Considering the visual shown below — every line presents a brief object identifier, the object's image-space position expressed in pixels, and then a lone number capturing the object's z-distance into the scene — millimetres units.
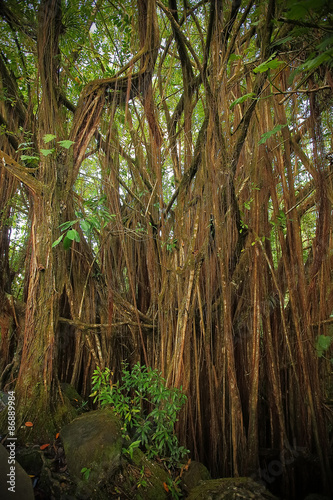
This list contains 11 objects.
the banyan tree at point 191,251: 1985
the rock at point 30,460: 1684
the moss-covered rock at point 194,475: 1822
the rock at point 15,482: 1289
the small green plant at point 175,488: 1731
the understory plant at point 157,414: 1877
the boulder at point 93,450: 1600
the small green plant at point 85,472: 1601
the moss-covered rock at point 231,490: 1526
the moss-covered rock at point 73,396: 2404
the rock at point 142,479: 1645
